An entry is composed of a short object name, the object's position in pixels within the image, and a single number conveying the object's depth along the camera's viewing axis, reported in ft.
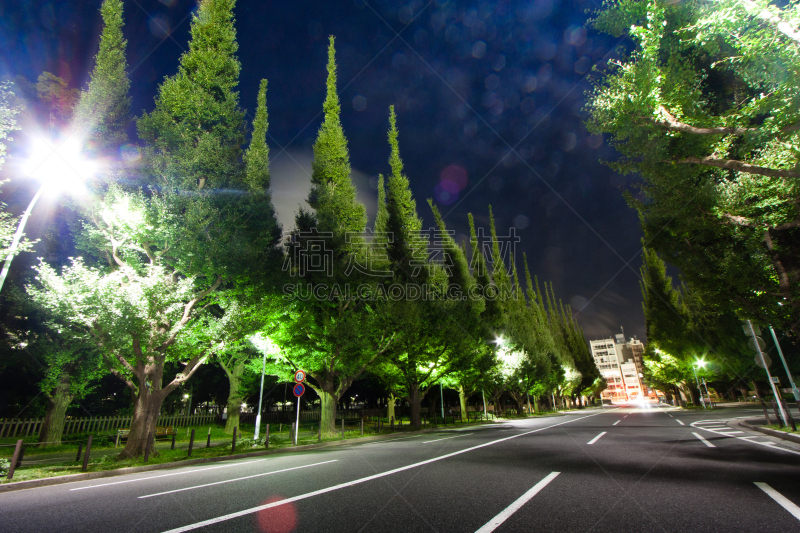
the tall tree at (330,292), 56.80
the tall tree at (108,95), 38.99
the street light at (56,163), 35.88
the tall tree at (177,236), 33.17
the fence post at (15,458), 26.37
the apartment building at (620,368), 517.55
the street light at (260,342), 53.06
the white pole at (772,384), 38.48
